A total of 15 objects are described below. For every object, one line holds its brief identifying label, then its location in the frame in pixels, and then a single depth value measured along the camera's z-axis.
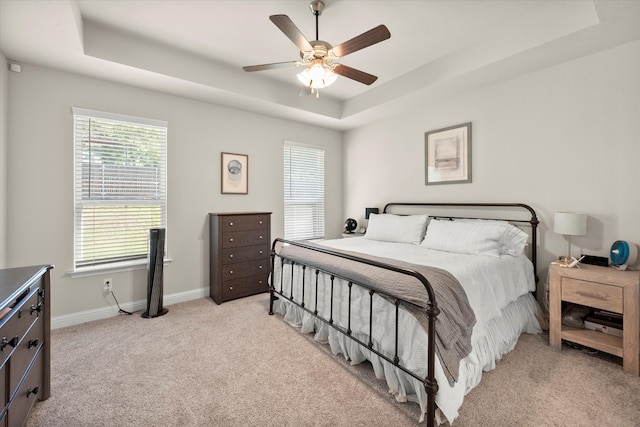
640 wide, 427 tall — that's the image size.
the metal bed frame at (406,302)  1.53
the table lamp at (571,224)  2.46
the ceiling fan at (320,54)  1.91
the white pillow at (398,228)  3.44
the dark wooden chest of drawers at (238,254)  3.53
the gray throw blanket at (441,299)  1.62
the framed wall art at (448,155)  3.49
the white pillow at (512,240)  2.71
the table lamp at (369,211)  4.47
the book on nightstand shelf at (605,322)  2.30
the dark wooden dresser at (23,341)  1.23
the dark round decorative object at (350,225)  4.64
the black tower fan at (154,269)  3.11
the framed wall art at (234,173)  3.89
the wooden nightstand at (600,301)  2.07
